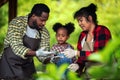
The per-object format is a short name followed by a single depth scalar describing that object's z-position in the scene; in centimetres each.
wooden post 628
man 511
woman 484
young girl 527
